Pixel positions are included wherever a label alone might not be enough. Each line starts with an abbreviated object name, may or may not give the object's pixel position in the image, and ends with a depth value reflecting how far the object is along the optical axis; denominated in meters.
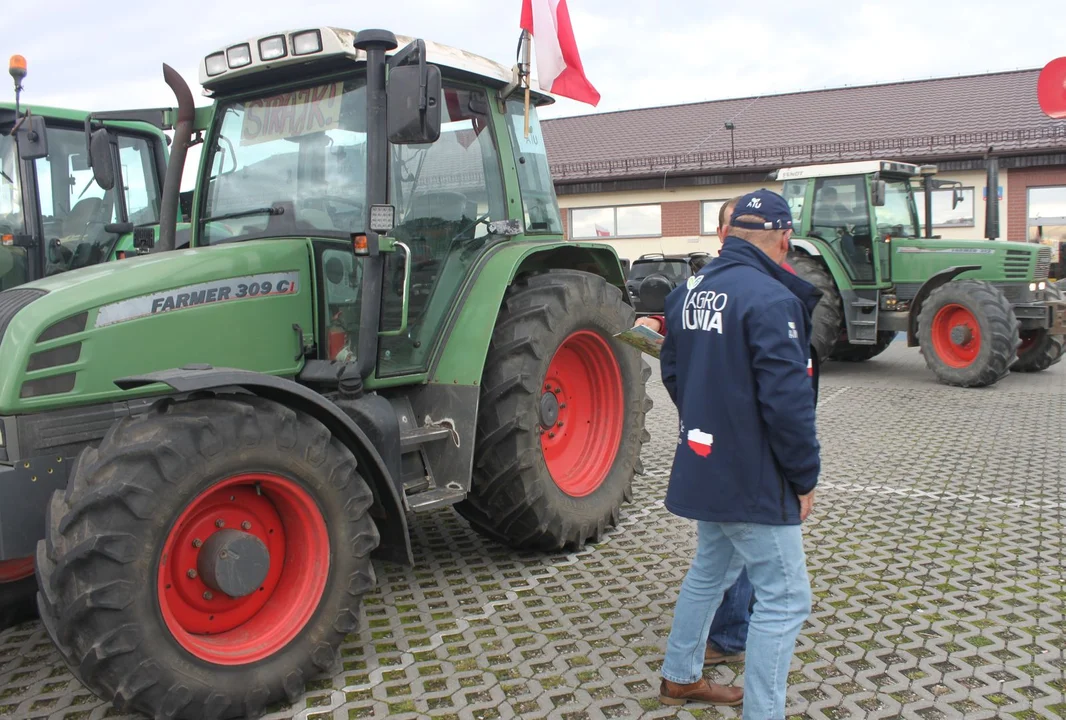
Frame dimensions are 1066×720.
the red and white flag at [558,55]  4.69
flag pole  4.55
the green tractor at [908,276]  10.31
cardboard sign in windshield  3.96
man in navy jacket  2.67
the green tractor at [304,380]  2.86
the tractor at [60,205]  6.27
